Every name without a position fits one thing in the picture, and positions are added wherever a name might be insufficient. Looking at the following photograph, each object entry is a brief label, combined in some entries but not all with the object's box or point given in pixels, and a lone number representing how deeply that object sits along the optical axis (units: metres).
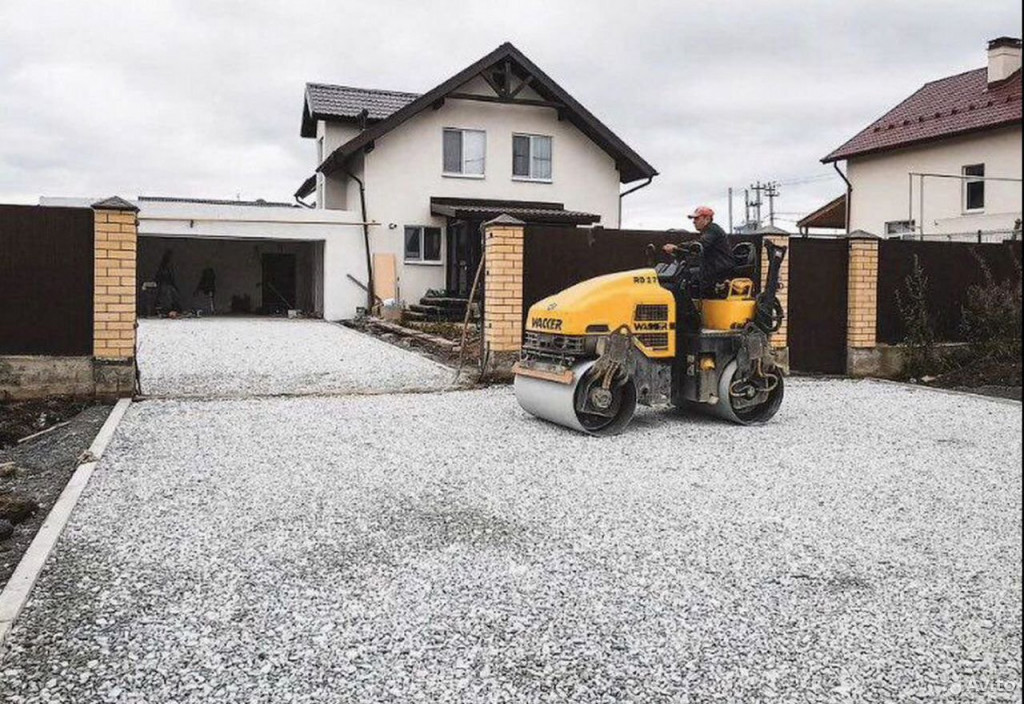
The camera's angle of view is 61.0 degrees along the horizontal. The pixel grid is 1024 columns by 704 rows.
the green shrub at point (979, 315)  9.09
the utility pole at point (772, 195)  33.10
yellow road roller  7.21
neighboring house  20.52
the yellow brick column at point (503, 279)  10.30
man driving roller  7.44
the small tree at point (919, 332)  11.44
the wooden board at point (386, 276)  23.16
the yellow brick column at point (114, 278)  8.72
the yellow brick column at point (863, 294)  11.56
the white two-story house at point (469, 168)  23.09
